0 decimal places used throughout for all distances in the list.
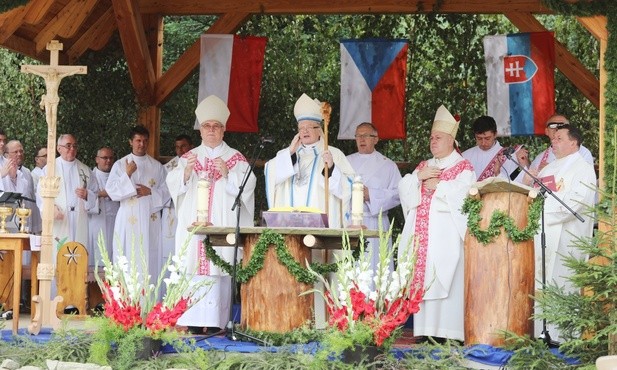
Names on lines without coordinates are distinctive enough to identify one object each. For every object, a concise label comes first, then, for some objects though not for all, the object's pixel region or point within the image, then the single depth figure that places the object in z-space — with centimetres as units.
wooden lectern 884
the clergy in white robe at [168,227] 1327
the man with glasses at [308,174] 1034
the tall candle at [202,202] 954
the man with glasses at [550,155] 1138
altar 914
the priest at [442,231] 1024
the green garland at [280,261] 909
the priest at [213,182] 1095
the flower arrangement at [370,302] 822
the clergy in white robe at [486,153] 1194
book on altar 937
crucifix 1022
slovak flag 1339
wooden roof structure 1320
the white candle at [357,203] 934
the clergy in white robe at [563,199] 1008
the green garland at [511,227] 885
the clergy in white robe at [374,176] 1199
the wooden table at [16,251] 989
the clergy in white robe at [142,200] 1298
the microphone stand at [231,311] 897
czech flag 1377
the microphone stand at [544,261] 877
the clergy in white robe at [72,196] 1323
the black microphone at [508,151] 877
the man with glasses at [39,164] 1366
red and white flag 1375
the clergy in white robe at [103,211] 1352
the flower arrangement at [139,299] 862
